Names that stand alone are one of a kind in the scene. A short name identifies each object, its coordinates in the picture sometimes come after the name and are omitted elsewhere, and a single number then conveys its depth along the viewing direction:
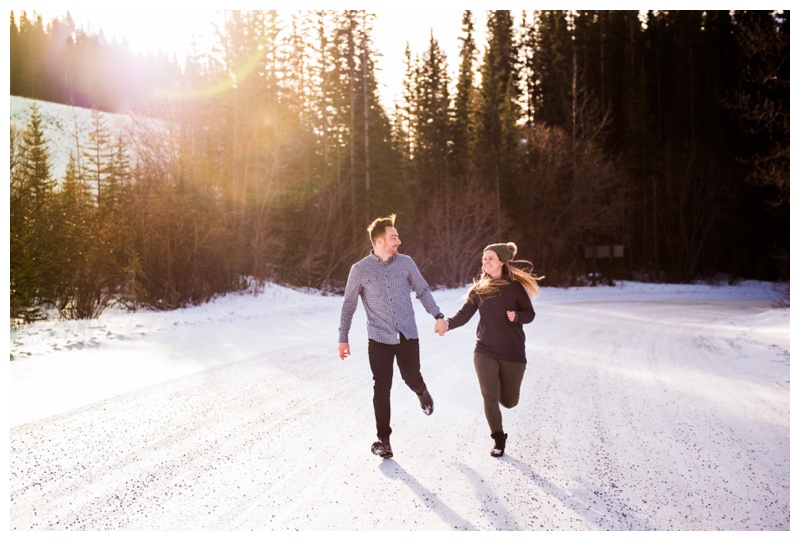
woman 5.25
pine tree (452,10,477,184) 43.66
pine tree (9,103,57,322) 12.24
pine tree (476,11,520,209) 38.66
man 5.21
